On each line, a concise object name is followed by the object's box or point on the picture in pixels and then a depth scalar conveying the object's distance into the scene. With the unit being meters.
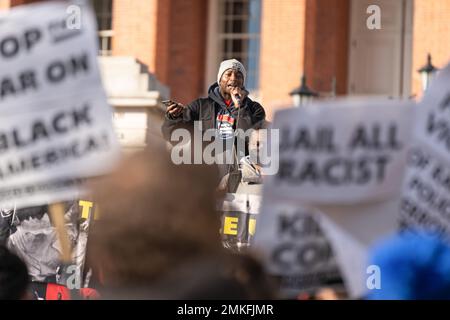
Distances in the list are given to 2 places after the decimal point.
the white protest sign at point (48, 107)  7.13
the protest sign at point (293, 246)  7.03
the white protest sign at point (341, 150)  6.95
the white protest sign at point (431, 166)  7.08
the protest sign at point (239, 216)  15.40
